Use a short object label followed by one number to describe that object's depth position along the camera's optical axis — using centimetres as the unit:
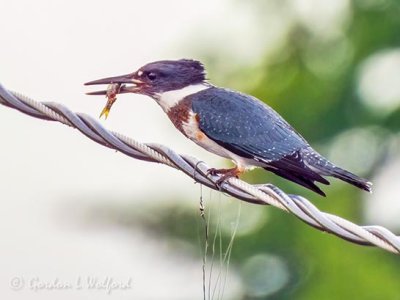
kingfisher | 785
